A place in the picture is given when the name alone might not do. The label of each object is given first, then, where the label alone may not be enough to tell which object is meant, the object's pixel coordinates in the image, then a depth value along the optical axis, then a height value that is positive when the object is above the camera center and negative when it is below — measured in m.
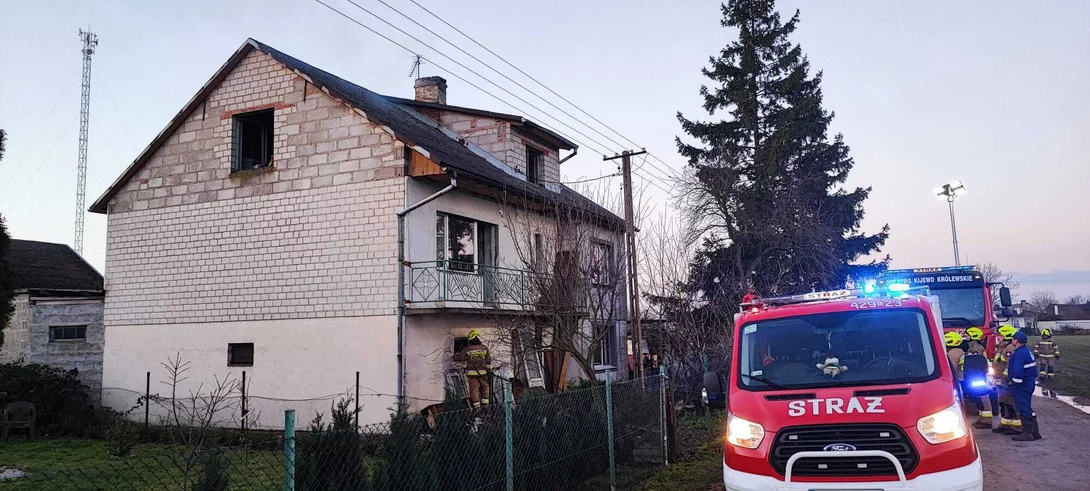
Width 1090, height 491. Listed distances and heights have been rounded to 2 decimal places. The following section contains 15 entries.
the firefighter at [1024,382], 9.83 -0.87
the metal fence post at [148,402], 14.31 -1.12
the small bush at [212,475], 4.59 -0.83
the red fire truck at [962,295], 14.66 +0.50
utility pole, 13.15 +1.26
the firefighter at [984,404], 10.89 -1.36
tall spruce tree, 23.36 +5.18
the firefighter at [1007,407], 10.61 -1.33
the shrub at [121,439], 11.61 -1.55
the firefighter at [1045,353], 18.00 -0.89
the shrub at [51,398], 14.17 -0.99
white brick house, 13.69 +1.98
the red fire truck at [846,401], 5.27 -0.59
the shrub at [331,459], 4.90 -0.82
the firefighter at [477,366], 12.44 -0.53
